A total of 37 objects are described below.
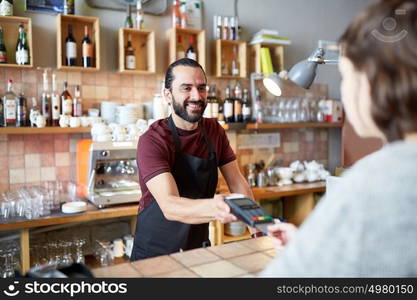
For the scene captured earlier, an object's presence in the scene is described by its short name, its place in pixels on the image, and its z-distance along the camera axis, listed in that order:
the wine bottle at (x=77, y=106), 3.25
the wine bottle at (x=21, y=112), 3.04
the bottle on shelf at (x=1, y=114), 3.03
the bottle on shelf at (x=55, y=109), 3.16
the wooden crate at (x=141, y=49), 3.37
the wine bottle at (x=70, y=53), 3.20
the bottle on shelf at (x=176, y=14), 3.67
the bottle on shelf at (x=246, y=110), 3.98
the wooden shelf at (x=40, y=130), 2.83
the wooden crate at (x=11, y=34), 3.07
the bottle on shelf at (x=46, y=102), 3.17
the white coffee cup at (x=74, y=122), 3.11
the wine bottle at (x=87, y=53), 3.23
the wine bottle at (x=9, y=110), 2.99
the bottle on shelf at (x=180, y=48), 3.69
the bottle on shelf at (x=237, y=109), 3.93
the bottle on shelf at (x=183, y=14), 3.72
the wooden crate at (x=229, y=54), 3.85
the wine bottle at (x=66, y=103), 3.18
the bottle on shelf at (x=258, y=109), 4.03
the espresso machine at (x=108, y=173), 2.88
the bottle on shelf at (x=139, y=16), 3.49
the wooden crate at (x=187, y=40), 3.58
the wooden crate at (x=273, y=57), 4.12
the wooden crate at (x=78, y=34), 3.13
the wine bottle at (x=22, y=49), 3.00
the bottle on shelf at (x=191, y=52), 3.68
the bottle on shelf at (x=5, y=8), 2.98
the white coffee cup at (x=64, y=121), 3.10
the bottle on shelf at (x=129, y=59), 3.44
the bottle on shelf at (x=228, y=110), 3.87
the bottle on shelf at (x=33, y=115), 3.05
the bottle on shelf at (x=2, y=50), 3.00
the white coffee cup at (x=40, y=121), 3.01
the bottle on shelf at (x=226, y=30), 3.95
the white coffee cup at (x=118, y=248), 3.26
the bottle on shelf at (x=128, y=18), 3.51
